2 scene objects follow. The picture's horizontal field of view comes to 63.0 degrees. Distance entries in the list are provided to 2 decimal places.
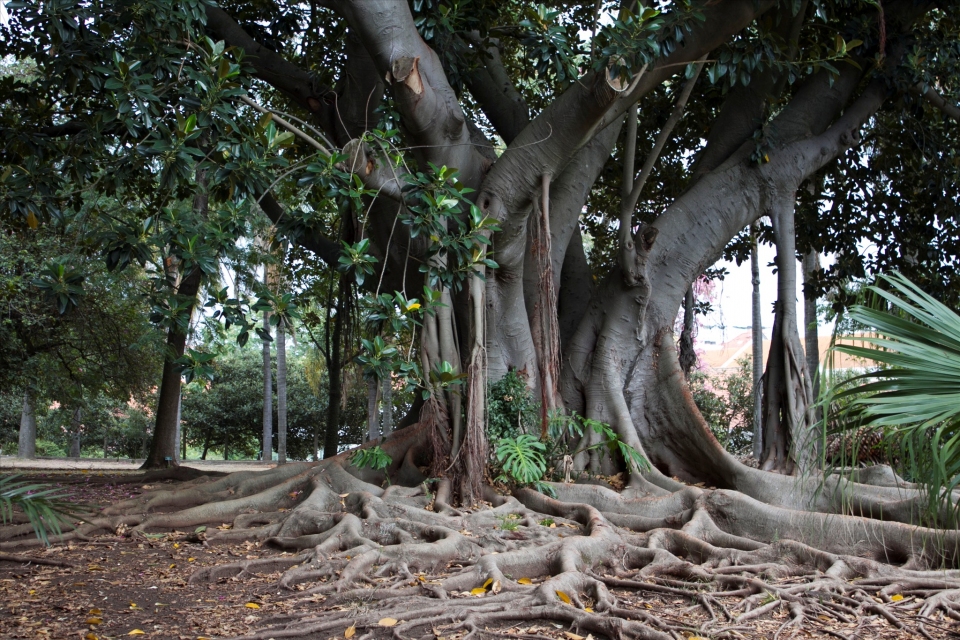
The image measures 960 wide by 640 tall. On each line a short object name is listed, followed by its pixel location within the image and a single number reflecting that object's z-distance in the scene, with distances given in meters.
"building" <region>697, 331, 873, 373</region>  30.21
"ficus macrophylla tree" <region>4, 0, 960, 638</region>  4.71
